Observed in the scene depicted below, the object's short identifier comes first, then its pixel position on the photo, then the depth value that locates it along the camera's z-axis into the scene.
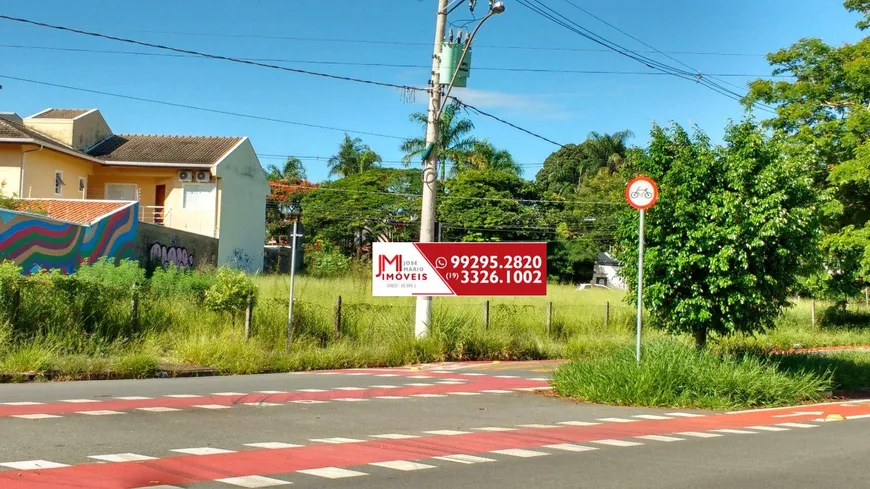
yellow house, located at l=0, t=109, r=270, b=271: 37.72
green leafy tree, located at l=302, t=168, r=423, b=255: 55.84
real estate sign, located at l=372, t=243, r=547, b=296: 18.94
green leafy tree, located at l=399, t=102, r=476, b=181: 52.59
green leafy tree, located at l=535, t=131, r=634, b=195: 67.31
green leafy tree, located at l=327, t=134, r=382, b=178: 63.62
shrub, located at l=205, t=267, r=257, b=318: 18.59
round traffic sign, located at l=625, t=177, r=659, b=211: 12.71
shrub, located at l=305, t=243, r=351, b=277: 41.12
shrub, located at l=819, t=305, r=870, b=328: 33.12
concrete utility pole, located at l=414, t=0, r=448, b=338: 19.36
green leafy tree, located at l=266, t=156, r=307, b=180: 71.58
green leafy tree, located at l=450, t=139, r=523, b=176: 57.00
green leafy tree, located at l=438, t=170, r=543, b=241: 54.81
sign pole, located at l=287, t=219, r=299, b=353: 16.92
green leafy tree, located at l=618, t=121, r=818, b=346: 13.20
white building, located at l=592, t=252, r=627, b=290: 70.38
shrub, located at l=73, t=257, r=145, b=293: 18.31
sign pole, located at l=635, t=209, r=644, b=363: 12.64
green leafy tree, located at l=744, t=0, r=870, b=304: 27.56
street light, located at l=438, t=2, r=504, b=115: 17.94
